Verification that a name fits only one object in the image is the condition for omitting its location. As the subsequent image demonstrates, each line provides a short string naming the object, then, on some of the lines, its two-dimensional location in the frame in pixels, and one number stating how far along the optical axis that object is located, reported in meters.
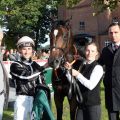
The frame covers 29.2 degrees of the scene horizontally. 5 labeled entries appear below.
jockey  3.17
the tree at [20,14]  21.57
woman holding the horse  3.06
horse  3.64
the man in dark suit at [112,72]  3.35
